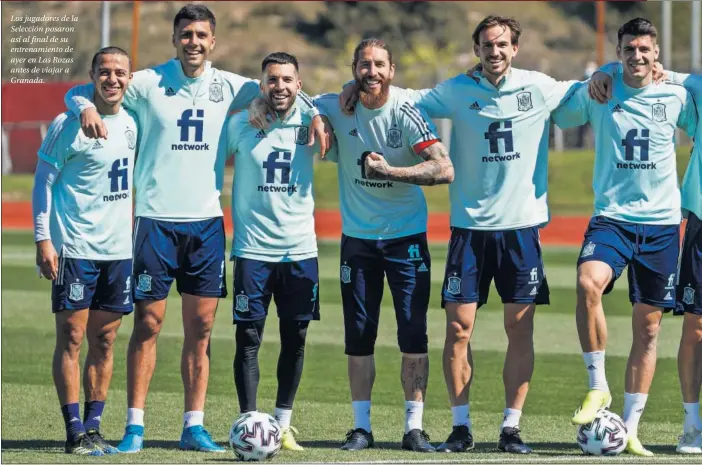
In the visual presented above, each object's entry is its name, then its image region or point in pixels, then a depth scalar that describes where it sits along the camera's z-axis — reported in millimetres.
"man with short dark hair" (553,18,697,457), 15914
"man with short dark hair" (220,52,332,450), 16078
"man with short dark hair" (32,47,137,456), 15766
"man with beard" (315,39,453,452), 16141
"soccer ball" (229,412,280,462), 14742
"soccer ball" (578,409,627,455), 15172
